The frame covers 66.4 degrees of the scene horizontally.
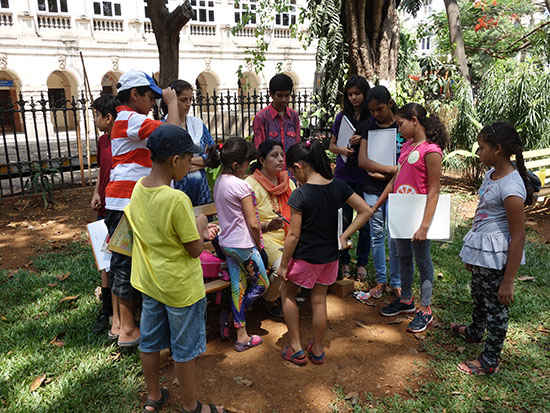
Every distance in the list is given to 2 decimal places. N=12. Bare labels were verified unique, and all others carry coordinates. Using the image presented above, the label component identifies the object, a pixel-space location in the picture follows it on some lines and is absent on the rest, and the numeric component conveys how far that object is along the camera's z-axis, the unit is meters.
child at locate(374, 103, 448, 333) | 3.29
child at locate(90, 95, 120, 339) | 3.36
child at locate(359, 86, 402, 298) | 3.77
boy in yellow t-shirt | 2.24
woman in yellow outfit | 3.64
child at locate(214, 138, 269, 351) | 3.19
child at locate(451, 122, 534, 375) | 2.76
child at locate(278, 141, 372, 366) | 2.89
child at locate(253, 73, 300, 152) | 4.32
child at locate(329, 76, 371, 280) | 4.01
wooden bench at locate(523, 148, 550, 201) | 6.93
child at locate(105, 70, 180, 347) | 2.94
